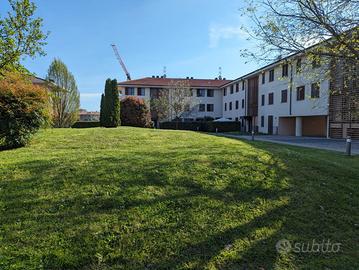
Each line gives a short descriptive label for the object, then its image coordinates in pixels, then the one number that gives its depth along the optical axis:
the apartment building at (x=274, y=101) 9.48
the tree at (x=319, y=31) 7.13
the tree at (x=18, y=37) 10.20
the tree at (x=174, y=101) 48.72
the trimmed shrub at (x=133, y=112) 22.34
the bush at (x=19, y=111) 8.86
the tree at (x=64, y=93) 29.56
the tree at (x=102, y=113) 19.81
